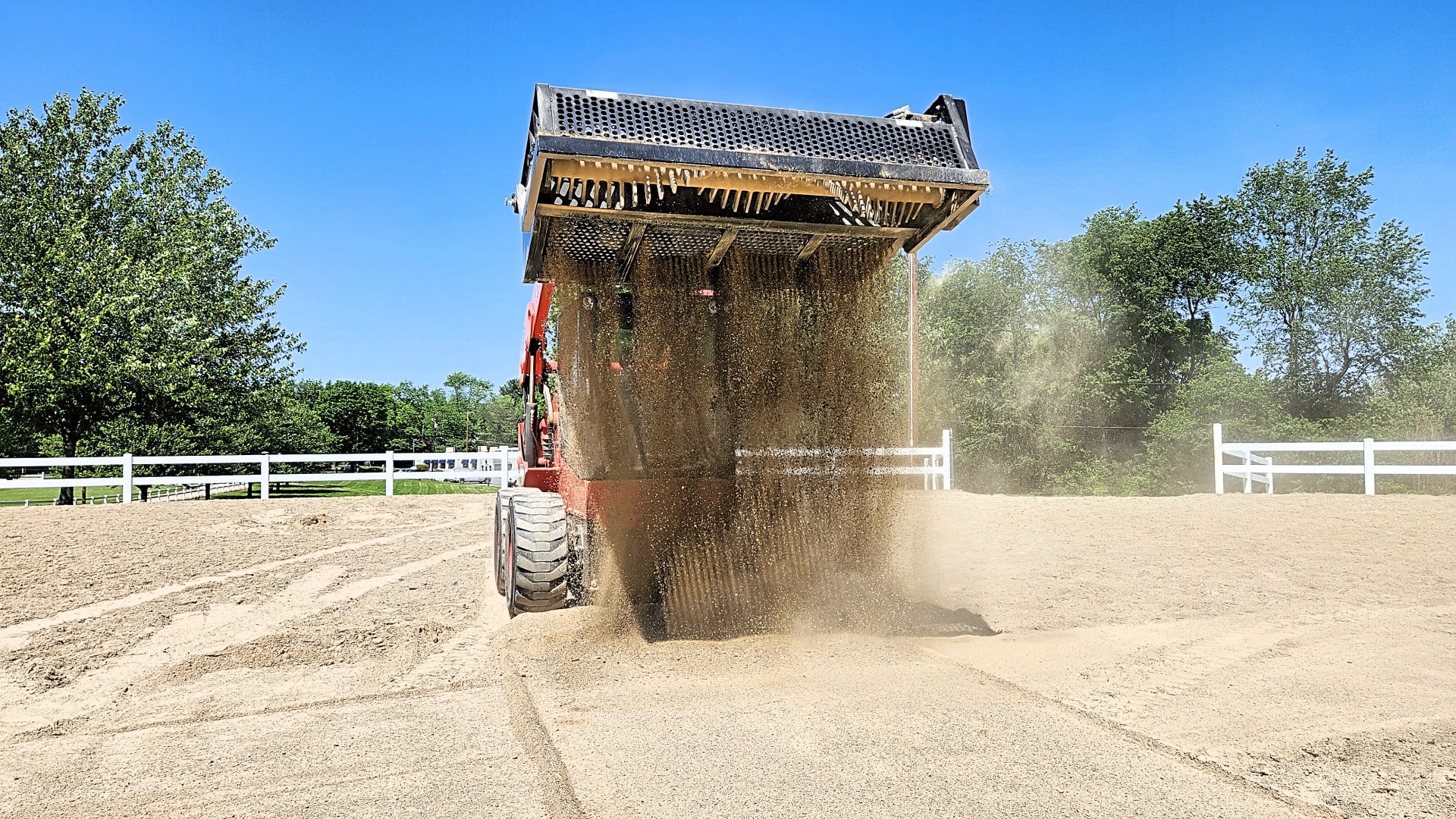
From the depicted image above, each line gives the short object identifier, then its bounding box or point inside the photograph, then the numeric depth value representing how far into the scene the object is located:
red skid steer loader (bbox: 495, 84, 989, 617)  4.67
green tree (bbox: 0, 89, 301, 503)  21.70
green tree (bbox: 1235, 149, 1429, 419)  32.91
